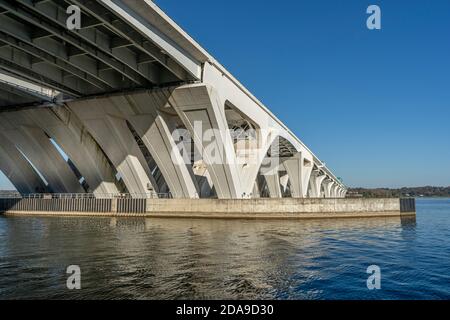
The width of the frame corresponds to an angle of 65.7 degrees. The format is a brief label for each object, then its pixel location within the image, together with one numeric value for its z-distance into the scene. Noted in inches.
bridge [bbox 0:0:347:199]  909.2
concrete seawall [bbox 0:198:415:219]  1368.1
